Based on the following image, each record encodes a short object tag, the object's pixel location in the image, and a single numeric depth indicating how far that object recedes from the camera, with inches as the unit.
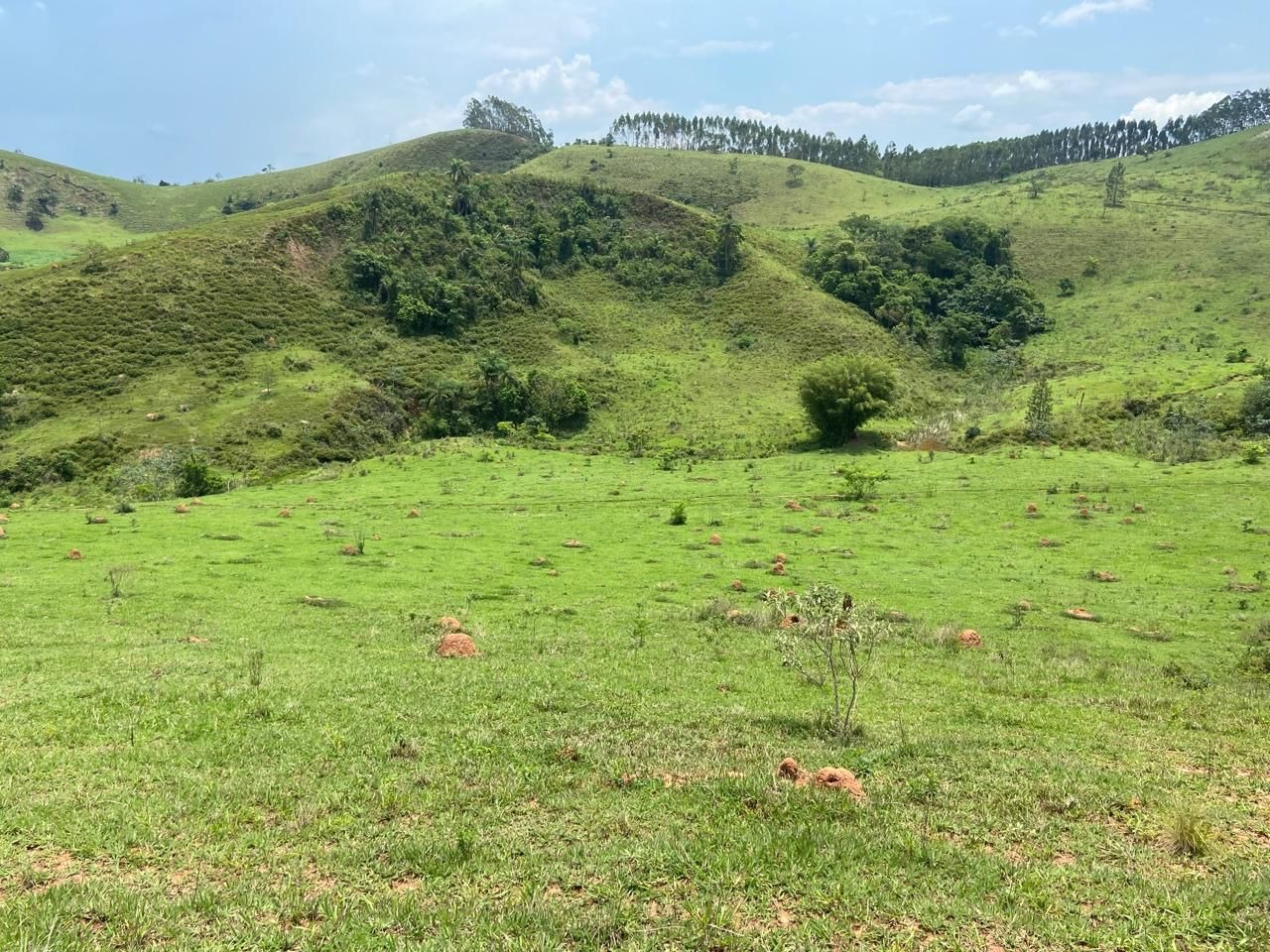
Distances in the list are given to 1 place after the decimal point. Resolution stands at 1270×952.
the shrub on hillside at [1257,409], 2199.8
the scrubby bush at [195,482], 2034.9
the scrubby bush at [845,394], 2573.8
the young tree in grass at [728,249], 4724.4
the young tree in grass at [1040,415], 2470.5
